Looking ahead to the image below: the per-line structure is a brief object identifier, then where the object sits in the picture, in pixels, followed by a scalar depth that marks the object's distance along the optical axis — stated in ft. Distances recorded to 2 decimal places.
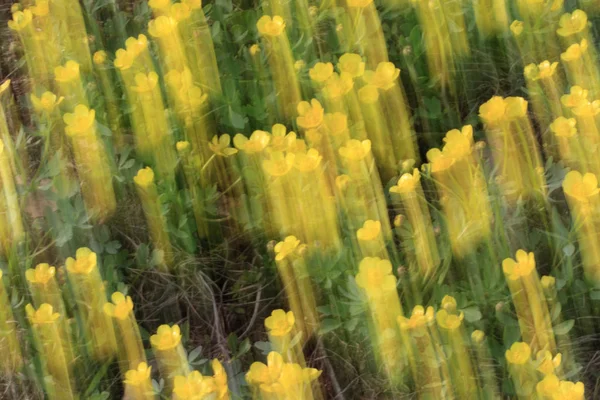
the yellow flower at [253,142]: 14.24
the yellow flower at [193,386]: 11.65
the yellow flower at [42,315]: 12.92
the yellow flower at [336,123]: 14.15
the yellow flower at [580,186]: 12.66
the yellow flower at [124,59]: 15.70
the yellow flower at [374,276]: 12.37
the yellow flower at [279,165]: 13.39
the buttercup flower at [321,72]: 15.03
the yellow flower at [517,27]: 15.51
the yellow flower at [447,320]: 12.13
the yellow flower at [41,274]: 13.39
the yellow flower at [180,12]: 16.01
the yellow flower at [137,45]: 15.76
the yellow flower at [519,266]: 12.38
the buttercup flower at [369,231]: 12.89
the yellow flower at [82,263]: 13.34
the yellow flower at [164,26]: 15.85
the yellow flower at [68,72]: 15.65
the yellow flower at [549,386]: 11.13
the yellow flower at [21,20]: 16.65
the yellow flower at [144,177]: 14.14
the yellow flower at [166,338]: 12.84
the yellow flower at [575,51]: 14.52
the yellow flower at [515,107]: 13.85
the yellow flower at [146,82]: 15.15
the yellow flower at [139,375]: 12.17
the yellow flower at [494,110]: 13.94
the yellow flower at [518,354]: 11.75
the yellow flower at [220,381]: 11.76
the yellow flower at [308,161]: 13.21
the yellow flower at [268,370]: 11.81
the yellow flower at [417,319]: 12.06
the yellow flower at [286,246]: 13.00
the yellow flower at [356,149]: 13.51
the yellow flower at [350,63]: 15.08
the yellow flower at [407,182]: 13.15
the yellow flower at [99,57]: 16.26
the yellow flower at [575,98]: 13.66
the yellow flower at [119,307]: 12.96
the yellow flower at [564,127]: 13.66
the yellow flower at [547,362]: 11.53
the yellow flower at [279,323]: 12.67
